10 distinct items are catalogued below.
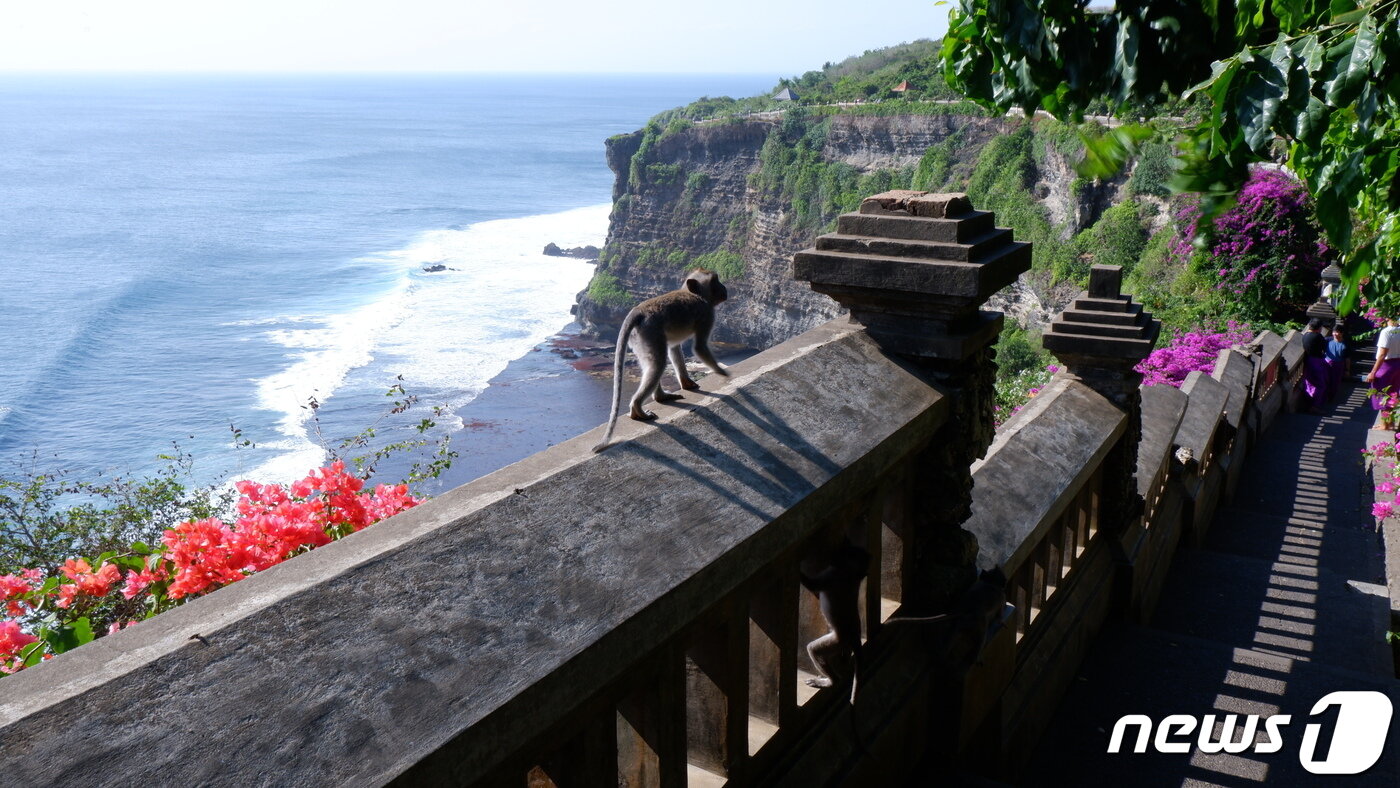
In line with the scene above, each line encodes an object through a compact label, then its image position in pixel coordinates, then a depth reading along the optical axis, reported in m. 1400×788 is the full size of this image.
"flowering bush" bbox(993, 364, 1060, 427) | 15.59
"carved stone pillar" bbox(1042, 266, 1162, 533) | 6.01
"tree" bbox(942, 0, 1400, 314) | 2.27
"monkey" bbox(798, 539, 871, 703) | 3.07
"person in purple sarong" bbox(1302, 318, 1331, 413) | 14.09
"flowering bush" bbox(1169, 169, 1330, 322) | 21.81
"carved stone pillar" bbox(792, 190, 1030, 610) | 3.40
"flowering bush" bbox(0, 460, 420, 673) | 3.25
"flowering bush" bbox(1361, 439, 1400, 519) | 8.02
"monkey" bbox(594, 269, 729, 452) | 3.50
